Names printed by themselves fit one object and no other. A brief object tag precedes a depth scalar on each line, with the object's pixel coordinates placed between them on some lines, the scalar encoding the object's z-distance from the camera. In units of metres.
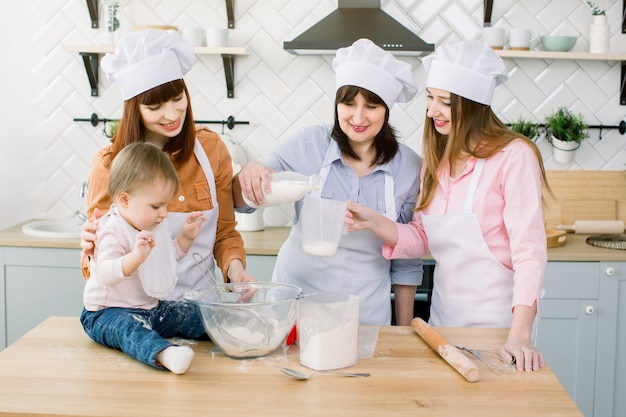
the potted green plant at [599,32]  3.52
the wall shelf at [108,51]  3.46
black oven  3.04
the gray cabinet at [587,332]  3.16
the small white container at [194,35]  3.51
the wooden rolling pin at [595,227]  3.44
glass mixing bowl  1.62
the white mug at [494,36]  3.49
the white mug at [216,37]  3.49
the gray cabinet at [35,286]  3.27
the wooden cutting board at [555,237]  3.22
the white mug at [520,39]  3.47
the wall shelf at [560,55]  3.44
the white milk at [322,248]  1.96
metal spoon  1.56
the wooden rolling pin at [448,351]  1.57
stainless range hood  3.15
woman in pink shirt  1.98
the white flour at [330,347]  1.60
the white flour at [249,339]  1.65
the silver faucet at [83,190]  3.57
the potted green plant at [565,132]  3.57
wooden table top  1.42
